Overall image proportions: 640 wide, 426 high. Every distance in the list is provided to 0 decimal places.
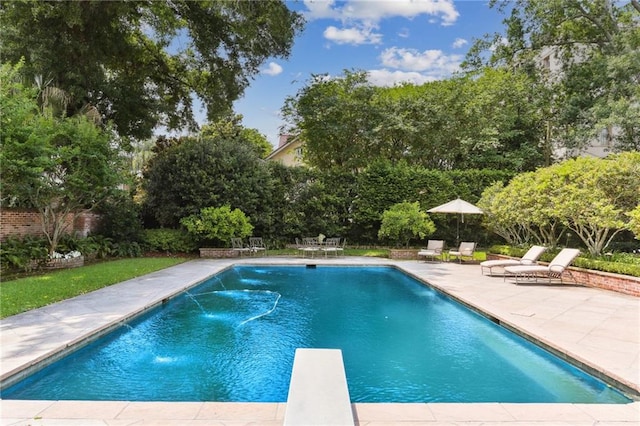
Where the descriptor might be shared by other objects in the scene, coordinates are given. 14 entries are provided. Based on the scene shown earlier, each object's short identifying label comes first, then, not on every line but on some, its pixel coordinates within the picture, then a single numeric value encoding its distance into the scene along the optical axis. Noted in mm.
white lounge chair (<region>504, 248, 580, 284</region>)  10695
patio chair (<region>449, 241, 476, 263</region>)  15839
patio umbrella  15922
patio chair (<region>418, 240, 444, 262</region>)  16130
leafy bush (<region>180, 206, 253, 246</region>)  16141
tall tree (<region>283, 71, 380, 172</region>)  20375
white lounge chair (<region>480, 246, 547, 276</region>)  12023
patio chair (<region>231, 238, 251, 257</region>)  16672
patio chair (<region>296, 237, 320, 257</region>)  17500
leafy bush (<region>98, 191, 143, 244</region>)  16375
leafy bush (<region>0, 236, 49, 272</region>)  10695
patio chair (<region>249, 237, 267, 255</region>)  17328
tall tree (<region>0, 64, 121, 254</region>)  9391
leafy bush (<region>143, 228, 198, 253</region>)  17094
